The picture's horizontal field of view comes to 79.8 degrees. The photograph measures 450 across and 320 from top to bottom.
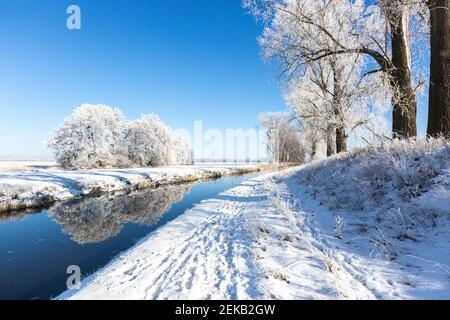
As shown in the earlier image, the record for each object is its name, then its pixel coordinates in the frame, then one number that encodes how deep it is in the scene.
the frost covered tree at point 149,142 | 50.72
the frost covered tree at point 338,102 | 10.17
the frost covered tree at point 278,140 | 58.06
